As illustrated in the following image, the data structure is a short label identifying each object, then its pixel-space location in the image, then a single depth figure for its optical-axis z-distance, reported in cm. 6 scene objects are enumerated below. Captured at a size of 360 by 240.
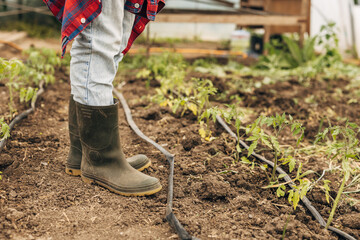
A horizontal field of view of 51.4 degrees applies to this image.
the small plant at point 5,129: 178
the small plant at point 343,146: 151
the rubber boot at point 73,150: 189
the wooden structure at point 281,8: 574
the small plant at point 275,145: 158
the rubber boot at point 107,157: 173
